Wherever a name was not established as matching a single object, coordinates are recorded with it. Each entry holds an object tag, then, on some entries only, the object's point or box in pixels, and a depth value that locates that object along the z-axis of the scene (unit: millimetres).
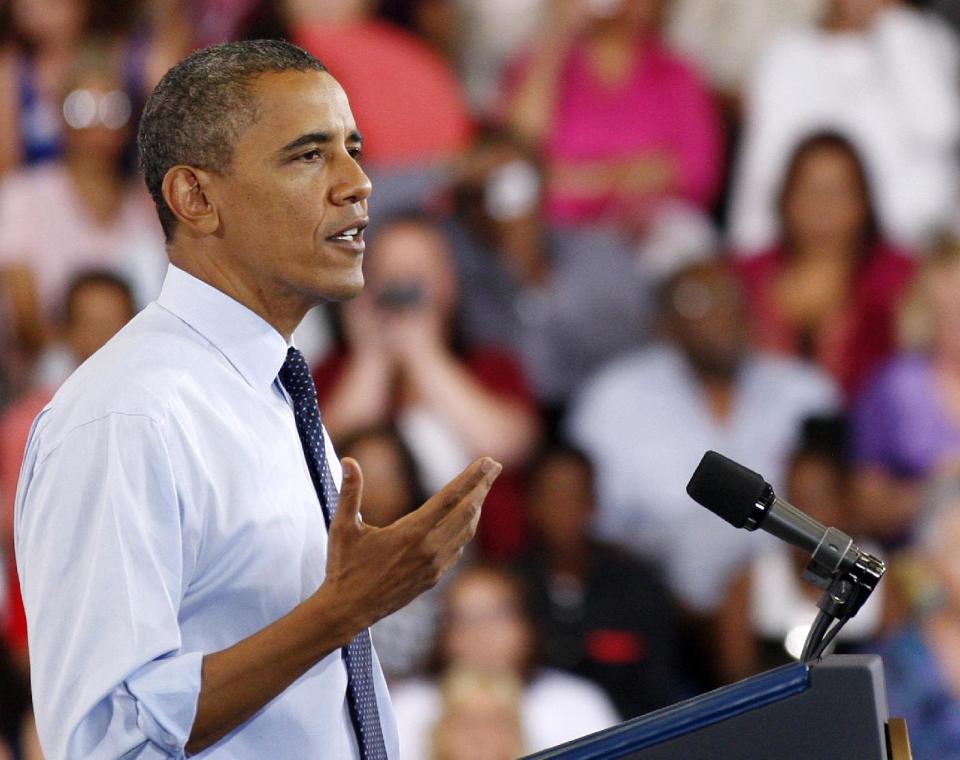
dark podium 8578
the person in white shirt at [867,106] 14815
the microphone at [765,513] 8693
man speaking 8621
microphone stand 8689
